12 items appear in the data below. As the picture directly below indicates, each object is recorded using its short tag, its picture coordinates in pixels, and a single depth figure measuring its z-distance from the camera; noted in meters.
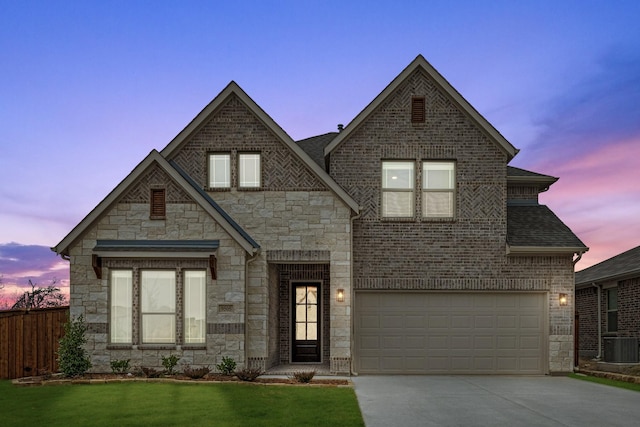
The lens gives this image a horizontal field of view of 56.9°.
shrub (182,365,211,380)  13.88
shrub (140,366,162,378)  14.01
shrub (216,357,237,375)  14.64
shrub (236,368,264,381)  13.68
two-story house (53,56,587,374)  16.33
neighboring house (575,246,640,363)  18.53
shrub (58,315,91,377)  14.16
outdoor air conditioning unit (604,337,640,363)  18.23
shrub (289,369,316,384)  13.59
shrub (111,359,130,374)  14.48
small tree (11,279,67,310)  31.32
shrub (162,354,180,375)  14.40
